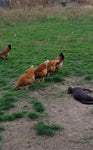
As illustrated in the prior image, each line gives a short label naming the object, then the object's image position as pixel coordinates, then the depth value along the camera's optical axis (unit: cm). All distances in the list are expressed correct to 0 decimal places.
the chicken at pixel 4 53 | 977
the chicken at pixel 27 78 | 648
